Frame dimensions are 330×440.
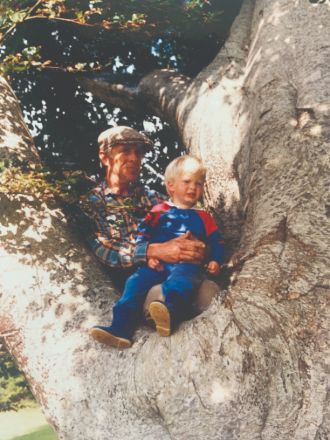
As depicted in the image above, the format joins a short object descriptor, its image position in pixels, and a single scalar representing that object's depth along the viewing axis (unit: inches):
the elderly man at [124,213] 109.9
